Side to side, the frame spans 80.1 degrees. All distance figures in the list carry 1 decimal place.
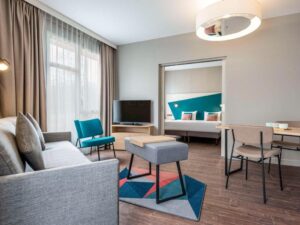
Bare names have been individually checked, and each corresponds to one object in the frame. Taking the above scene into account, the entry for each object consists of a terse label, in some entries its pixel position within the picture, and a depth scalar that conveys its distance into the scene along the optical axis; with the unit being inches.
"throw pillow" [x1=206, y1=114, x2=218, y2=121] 232.4
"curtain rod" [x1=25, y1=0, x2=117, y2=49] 106.3
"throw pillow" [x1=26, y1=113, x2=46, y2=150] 86.8
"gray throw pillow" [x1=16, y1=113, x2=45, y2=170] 48.8
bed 190.4
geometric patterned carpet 68.5
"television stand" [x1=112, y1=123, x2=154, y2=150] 158.4
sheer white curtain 121.0
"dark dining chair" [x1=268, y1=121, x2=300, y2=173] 99.1
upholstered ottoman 70.1
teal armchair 117.3
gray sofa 37.6
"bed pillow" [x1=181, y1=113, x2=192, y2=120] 251.0
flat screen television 165.2
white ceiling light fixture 81.1
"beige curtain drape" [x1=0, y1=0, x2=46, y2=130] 91.7
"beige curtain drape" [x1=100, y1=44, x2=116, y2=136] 163.9
